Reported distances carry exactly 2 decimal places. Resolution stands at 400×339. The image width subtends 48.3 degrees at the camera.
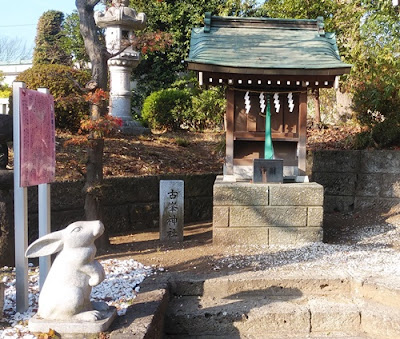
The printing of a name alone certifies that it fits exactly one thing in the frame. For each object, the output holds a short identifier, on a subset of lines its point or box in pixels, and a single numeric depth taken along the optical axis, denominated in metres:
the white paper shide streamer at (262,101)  7.48
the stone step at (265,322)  4.50
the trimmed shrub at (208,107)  13.47
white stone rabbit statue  3.34
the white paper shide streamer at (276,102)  7.46
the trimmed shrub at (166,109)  12.98
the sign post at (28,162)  3.80
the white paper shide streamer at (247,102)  7.41
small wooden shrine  6.96
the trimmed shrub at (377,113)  9.82
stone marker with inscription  7.33
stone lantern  10.88
